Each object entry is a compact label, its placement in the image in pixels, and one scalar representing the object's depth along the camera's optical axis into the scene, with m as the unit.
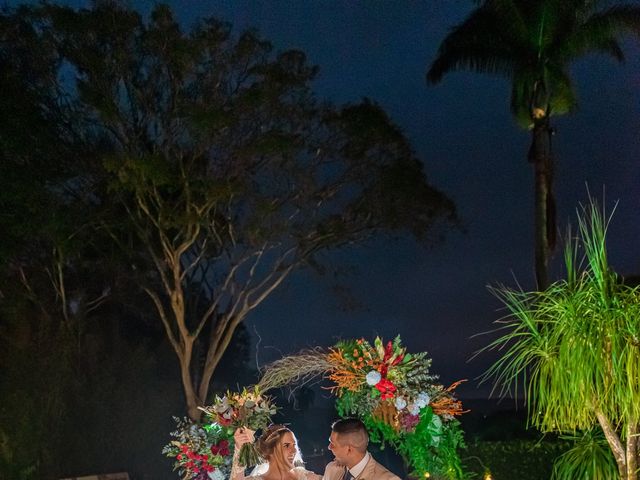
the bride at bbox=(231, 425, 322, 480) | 6.53
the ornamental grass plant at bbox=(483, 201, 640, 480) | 7.76
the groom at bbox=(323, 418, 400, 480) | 5.79
